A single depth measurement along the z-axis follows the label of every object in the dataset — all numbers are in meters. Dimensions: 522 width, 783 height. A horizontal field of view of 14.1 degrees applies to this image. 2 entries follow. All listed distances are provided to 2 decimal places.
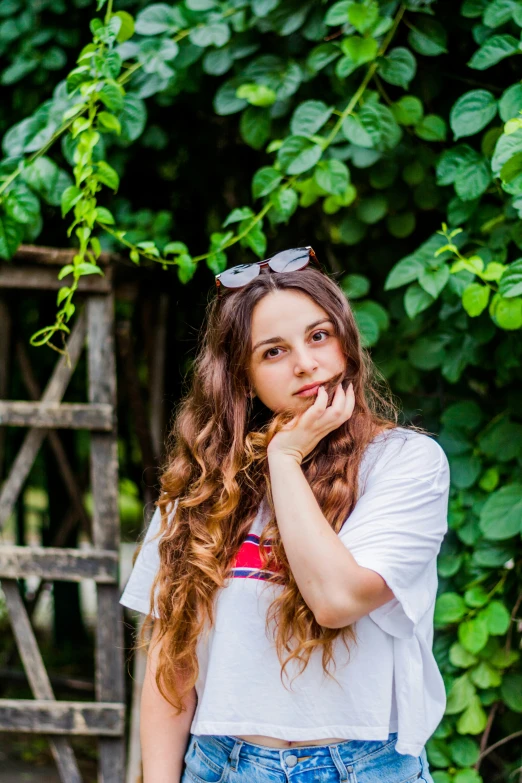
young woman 2.59
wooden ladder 3.48
